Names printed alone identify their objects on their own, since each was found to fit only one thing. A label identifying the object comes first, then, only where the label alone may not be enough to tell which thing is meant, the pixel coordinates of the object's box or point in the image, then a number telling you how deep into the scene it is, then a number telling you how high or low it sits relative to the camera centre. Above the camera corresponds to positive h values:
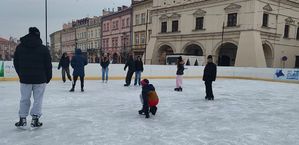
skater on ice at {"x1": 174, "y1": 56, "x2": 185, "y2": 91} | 10.14 -0.23
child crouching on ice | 5.60 -0.79
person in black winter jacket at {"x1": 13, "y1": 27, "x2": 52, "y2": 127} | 4.12 -0.15
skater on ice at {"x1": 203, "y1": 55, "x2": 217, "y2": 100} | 8.29 -0.33
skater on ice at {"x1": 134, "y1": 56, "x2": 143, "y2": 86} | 12.20 -0.31
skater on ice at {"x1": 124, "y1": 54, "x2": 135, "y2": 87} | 11.95 -0.26
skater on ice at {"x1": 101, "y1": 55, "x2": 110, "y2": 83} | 13.10 -0.05
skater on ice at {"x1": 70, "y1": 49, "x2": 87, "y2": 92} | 8.93 -0.12
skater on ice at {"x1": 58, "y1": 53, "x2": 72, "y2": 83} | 12.38 -0.13
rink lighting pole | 21.61 +3.92
